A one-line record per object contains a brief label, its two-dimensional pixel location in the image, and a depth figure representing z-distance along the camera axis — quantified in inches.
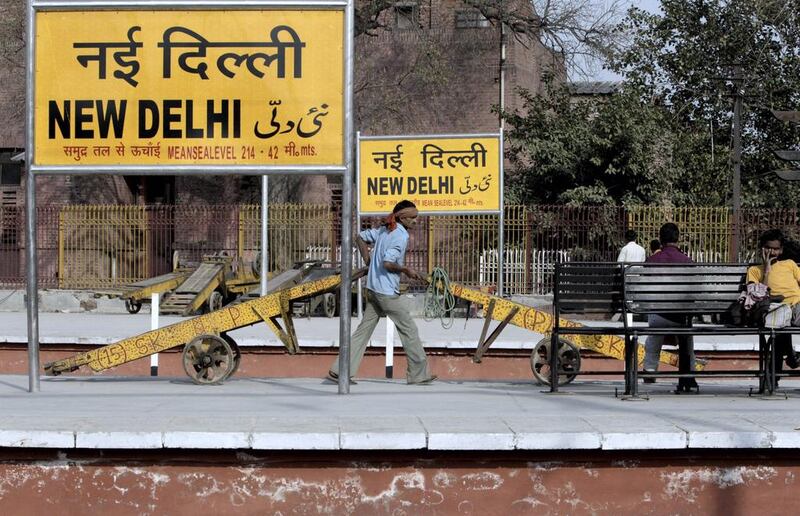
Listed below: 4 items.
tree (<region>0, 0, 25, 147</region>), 1320.1
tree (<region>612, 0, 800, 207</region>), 1368.1
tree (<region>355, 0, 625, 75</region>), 1323.8
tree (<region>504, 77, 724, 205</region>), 1236.5
